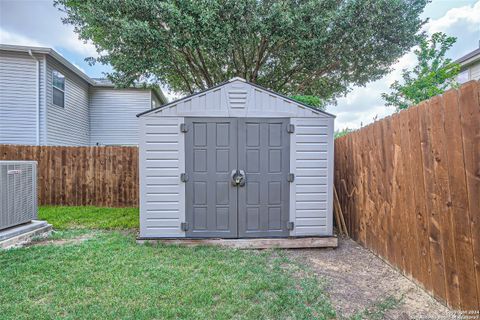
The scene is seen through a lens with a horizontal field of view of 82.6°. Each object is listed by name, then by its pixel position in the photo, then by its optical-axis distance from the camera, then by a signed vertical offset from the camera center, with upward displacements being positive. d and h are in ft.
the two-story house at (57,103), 29.22 +6.95
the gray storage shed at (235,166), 13.25 -0.38
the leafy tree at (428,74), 17.35 +5.68
